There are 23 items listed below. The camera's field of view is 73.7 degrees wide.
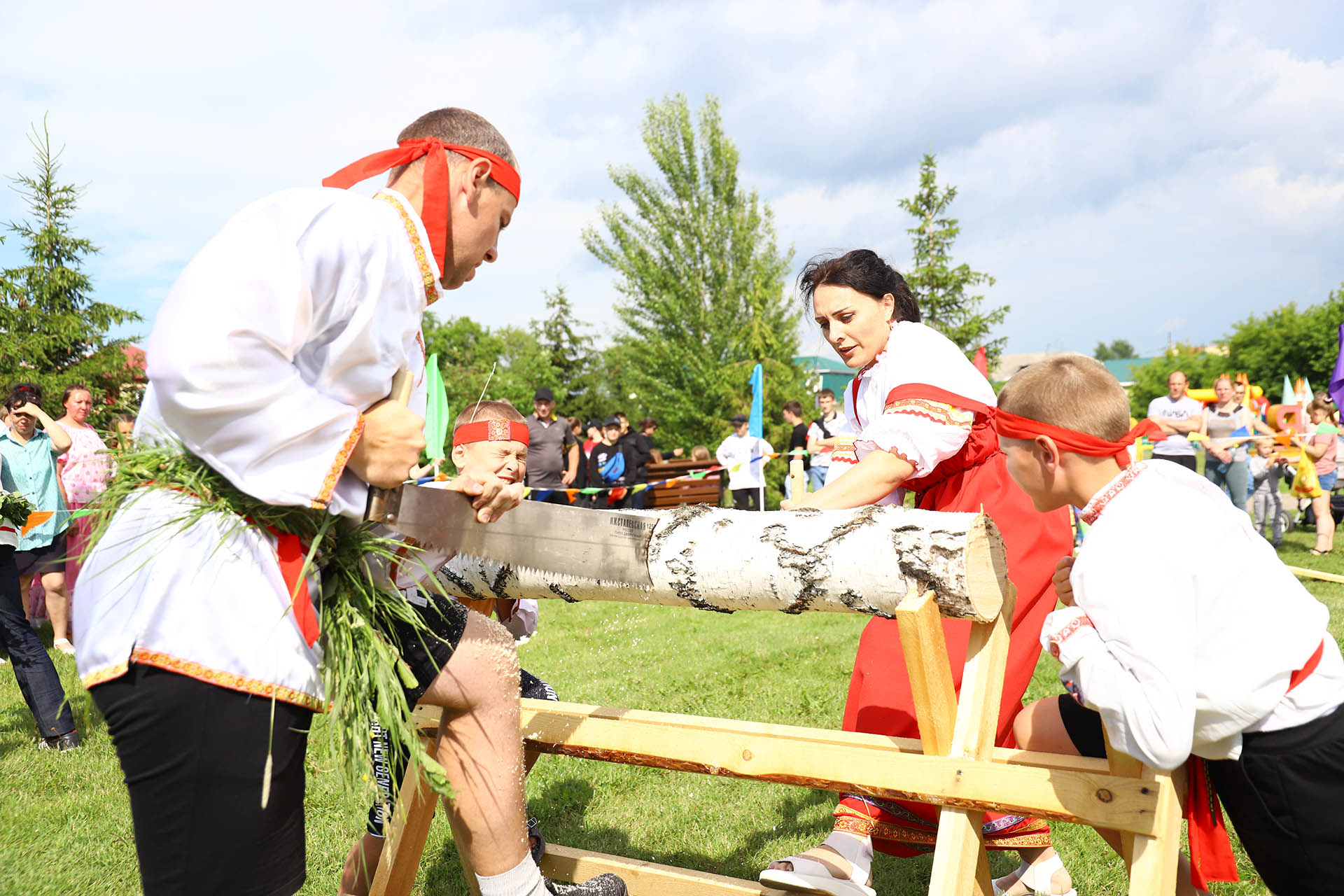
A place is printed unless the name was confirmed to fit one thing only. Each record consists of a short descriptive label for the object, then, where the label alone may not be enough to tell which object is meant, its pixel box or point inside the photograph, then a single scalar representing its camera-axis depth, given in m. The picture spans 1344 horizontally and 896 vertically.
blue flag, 12.41
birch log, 1.98
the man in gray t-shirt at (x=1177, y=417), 9.55
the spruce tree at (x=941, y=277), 21.25
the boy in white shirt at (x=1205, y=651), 1.73
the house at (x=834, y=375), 46.86
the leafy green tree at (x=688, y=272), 24.88
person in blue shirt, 5.93
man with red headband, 1.37
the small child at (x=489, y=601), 2.62
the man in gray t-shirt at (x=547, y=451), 11.52
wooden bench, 14.97
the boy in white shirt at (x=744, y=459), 12.83
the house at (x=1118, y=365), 72.76
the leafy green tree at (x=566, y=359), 31.67
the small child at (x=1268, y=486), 9.98
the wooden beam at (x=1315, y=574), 6.75
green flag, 4.04
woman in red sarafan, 2.48
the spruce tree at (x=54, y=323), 12.41
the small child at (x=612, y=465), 13.91
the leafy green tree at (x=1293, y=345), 40.59
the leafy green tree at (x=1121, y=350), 124.06
